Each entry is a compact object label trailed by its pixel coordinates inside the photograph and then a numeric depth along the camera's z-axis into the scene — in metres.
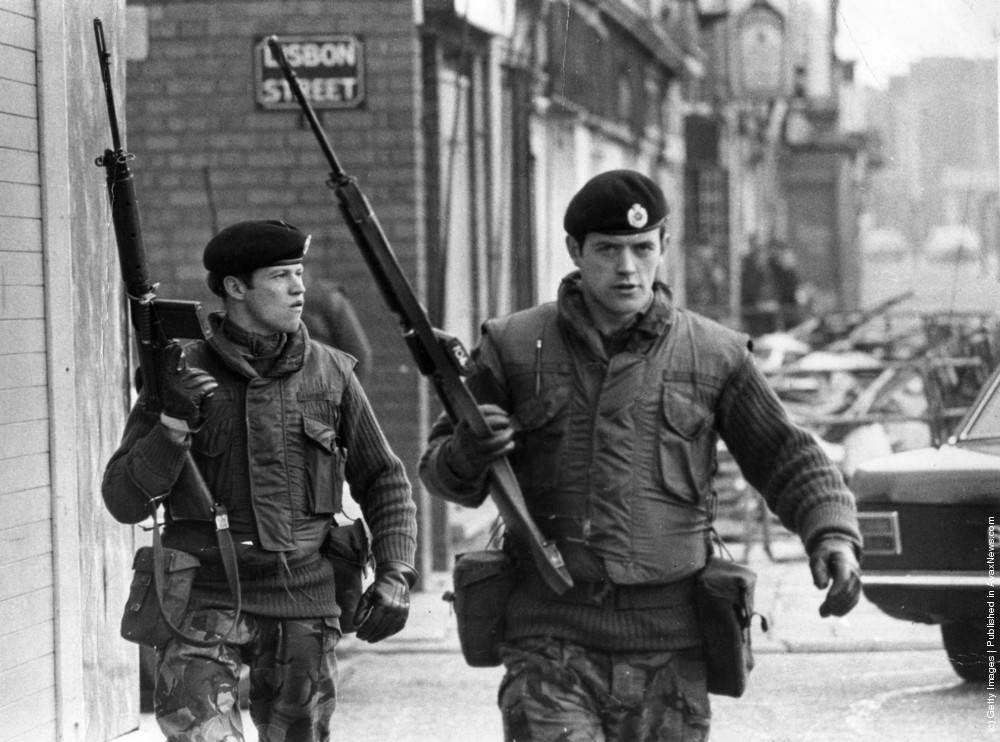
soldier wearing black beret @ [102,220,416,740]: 8.53
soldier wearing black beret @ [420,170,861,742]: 8.06
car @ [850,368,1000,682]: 13.95
